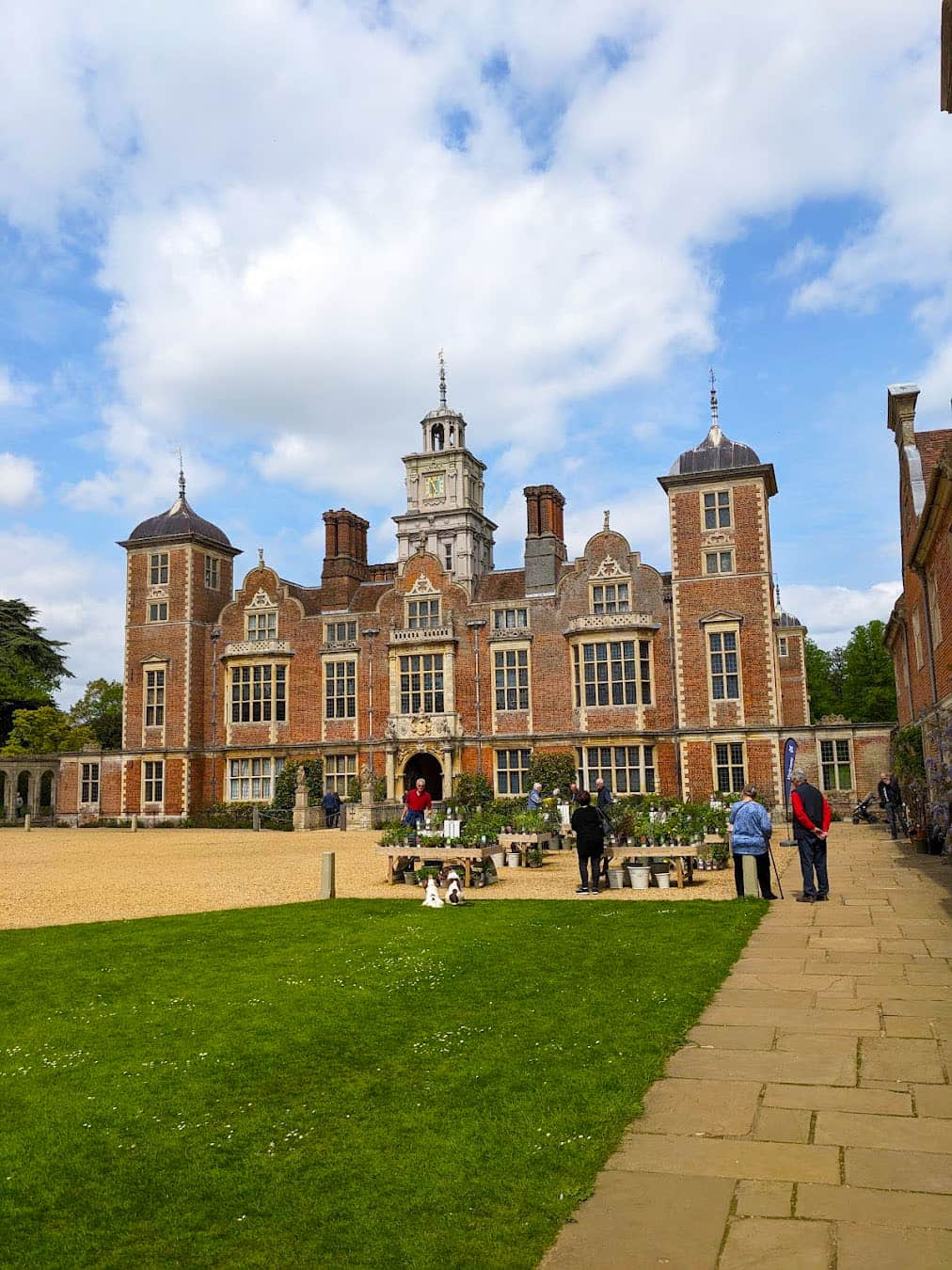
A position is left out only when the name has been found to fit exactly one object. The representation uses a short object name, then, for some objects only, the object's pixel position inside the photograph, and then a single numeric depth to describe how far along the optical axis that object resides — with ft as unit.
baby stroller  98.53
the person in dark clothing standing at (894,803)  79.66
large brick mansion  109.81
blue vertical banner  76.53
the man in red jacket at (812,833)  43.01
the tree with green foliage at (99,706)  198.39
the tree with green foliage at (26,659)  176.55
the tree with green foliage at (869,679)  203.41
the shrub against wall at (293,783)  124.57
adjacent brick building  57.06
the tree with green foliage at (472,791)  115.34
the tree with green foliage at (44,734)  157.99
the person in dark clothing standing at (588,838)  49.78
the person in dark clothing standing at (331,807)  114.05
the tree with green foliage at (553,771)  113.80
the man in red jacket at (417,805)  70.54
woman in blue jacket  43.73
